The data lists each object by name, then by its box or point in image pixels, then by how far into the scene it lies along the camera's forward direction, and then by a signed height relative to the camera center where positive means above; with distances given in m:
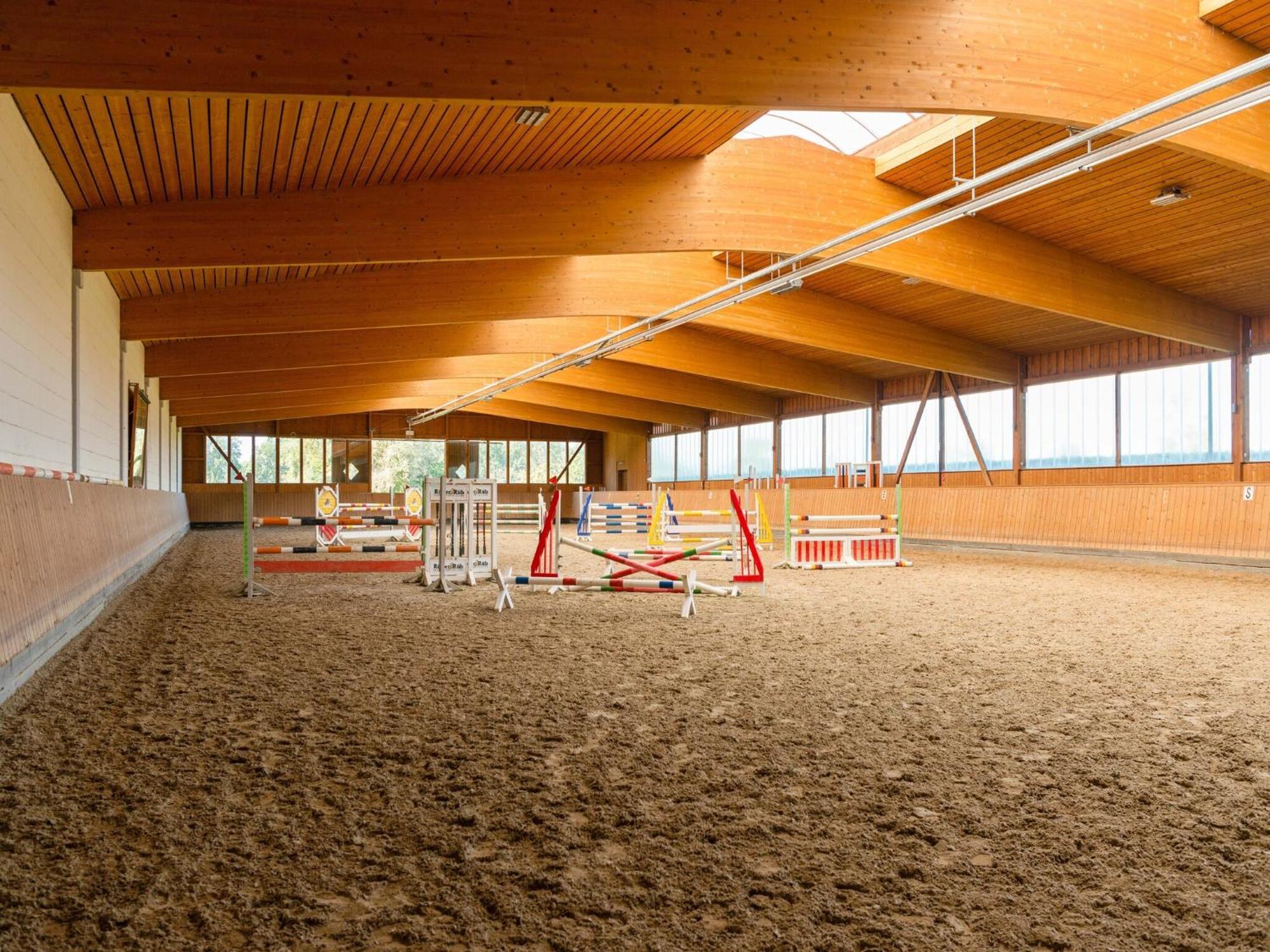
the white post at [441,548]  10.76 -0.77
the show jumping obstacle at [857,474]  23.94 +0.22
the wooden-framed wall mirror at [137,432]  15.48 +0.94
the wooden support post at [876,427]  26.03 +1.59
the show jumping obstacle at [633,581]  8.96 -0.96
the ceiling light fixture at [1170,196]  11.98 +3.79
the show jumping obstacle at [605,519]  15.48 -0.82
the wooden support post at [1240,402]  17.17 +1.50
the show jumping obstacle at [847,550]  13.98 -1.08
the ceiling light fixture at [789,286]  13.54 +3.00
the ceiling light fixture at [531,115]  8.28 +3.40
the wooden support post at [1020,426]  21.59 +1.35
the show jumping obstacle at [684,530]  14.31 -0.93
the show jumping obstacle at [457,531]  10.91 -0.59
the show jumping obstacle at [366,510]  19.94 -0.60
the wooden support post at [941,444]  23.77 +1.01
